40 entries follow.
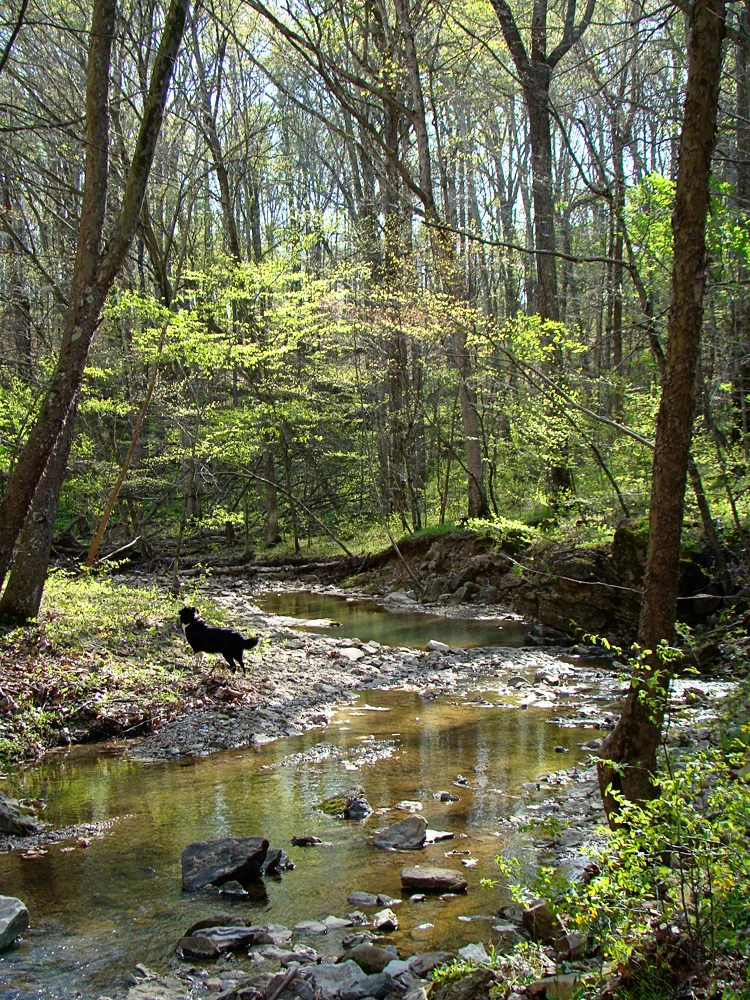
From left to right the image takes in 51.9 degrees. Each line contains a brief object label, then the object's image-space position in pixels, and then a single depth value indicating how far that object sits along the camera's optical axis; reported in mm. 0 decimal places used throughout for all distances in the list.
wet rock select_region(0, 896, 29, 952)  3867
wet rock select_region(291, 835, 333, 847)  5301
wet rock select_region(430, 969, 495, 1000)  3104
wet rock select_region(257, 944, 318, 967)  3764
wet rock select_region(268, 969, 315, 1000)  3338
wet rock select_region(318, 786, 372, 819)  5852
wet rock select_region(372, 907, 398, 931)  4113
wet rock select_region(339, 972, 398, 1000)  3363
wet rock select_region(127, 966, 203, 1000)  3406
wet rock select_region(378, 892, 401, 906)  4441
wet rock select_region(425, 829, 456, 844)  5312
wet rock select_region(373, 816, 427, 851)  5242
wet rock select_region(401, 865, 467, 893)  4598
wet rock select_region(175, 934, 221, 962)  3836
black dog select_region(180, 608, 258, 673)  9414
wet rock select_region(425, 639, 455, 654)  12231
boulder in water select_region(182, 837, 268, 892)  4688
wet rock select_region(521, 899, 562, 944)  3646
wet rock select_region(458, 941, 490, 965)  3600
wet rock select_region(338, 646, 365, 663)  11648
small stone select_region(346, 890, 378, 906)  4445
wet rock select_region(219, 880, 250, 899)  4605
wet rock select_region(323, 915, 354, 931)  4147
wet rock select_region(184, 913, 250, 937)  4086
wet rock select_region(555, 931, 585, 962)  3242
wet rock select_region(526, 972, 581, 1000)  2900
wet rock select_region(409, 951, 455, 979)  3582
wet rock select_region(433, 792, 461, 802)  6145
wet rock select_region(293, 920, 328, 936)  4102
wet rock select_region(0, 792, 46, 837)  5395
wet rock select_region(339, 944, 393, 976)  3633
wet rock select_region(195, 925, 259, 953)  3932
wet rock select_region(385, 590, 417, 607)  17781
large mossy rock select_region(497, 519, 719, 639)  10242
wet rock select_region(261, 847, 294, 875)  4855
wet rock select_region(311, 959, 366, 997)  3422
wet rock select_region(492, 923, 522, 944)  3862
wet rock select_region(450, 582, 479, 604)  17125
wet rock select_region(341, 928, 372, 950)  3920
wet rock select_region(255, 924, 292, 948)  3982
